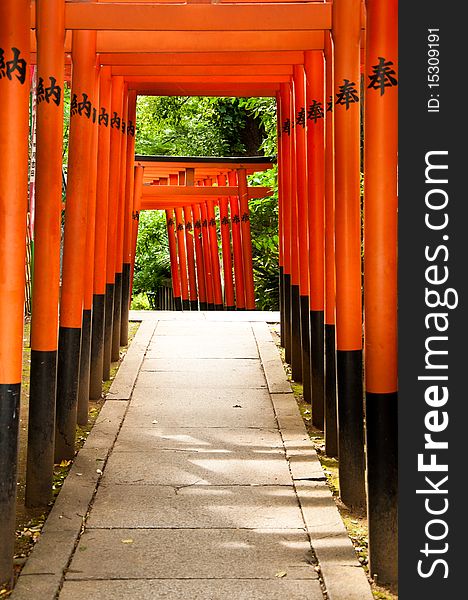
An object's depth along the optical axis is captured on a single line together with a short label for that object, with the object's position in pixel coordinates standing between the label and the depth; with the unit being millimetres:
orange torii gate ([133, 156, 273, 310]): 18625
